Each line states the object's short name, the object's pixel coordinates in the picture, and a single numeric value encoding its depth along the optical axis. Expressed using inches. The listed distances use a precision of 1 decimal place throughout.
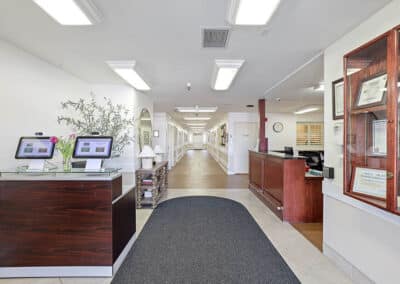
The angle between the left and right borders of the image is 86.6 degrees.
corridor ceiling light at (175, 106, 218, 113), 293.0
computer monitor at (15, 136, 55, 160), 93.9
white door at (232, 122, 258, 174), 341.4
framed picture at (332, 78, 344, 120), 96.0
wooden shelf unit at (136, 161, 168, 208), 173.0
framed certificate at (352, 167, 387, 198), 72.3
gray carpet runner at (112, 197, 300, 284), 87.6
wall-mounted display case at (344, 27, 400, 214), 67.5
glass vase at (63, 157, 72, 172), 98.5
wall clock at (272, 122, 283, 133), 356.5
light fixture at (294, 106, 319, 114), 268.7
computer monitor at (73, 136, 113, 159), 95.5
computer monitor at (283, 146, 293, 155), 217.5
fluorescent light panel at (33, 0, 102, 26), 68.4
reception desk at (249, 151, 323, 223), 147.6
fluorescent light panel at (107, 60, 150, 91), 124.0
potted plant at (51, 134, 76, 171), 100.7
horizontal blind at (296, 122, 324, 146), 383.9
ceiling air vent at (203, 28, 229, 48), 90.6
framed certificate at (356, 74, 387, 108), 72.1
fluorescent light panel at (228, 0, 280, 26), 66.7
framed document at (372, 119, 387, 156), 73.1
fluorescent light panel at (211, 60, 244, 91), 122.3
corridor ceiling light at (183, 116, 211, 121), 438.6
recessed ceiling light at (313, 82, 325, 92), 173.8
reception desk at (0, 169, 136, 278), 87.0
